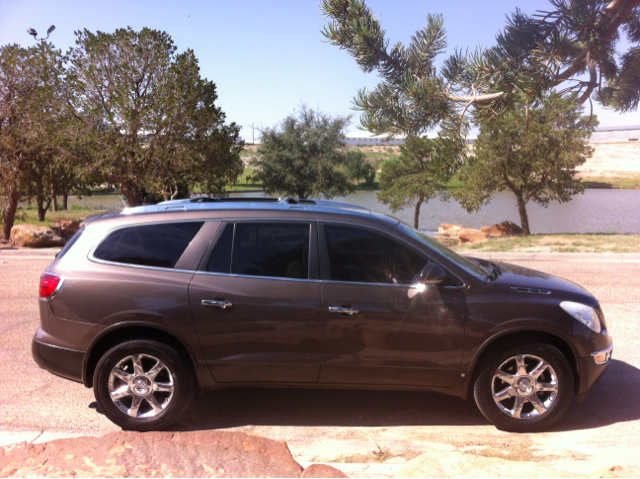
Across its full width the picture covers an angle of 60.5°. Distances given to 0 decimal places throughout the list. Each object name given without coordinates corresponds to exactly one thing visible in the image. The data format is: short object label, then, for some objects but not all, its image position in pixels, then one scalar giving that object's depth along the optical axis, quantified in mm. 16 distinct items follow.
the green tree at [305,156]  31906
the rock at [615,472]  3295
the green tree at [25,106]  17359
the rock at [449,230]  26805
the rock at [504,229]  27559
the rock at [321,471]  3480
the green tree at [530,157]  26438
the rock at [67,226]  20159
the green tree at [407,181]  39281
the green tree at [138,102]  17078
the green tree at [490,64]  7871
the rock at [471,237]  23219
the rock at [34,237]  15570
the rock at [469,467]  3332
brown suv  4184
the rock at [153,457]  3523
